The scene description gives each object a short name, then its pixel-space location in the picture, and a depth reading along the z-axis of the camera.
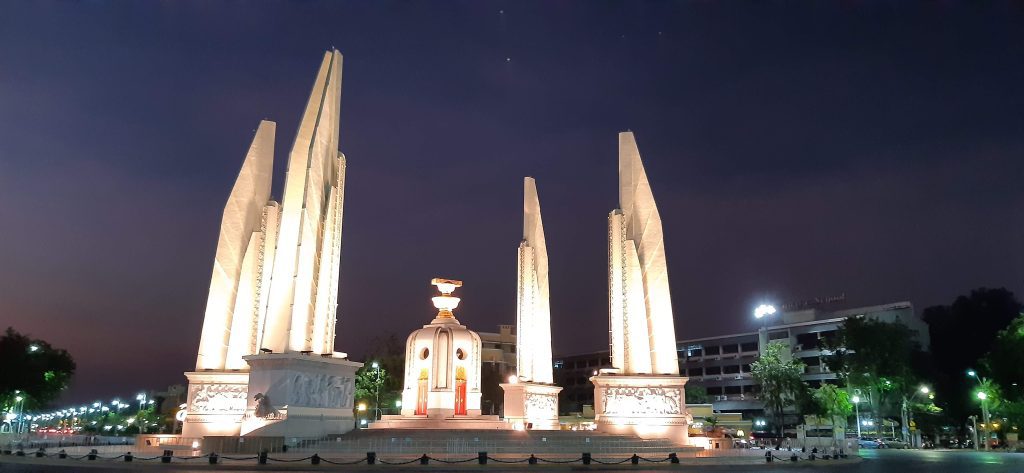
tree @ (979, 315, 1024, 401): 35.50
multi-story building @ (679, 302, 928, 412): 63.91
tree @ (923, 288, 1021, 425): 51.00
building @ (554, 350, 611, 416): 82.57
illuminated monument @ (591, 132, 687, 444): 27.31
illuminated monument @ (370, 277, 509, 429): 32.22
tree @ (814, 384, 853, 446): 46.00
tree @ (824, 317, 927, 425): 45.12
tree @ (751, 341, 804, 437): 48.31
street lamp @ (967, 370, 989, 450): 40.12
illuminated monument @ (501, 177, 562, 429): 31.95
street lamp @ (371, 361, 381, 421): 46.00
